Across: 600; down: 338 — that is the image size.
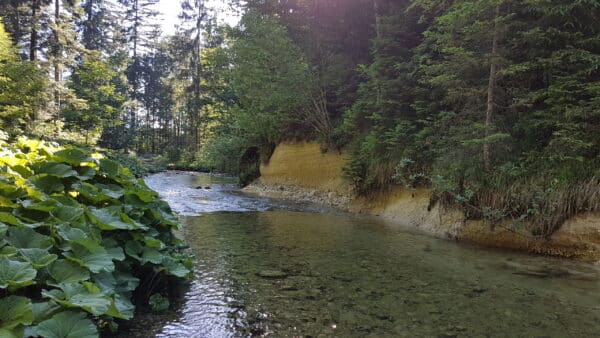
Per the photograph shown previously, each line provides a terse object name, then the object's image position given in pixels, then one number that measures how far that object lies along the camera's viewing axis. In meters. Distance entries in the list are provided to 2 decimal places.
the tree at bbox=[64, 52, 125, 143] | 19.67
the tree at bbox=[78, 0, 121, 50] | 32.31
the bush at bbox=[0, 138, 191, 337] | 2.08
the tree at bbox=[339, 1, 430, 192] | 9.68
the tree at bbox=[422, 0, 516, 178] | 6.82
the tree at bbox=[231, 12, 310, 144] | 14.00
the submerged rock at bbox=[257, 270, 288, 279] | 4.61
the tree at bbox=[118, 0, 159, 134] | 43.62
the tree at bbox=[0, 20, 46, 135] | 10.61
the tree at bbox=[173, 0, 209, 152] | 40.22
